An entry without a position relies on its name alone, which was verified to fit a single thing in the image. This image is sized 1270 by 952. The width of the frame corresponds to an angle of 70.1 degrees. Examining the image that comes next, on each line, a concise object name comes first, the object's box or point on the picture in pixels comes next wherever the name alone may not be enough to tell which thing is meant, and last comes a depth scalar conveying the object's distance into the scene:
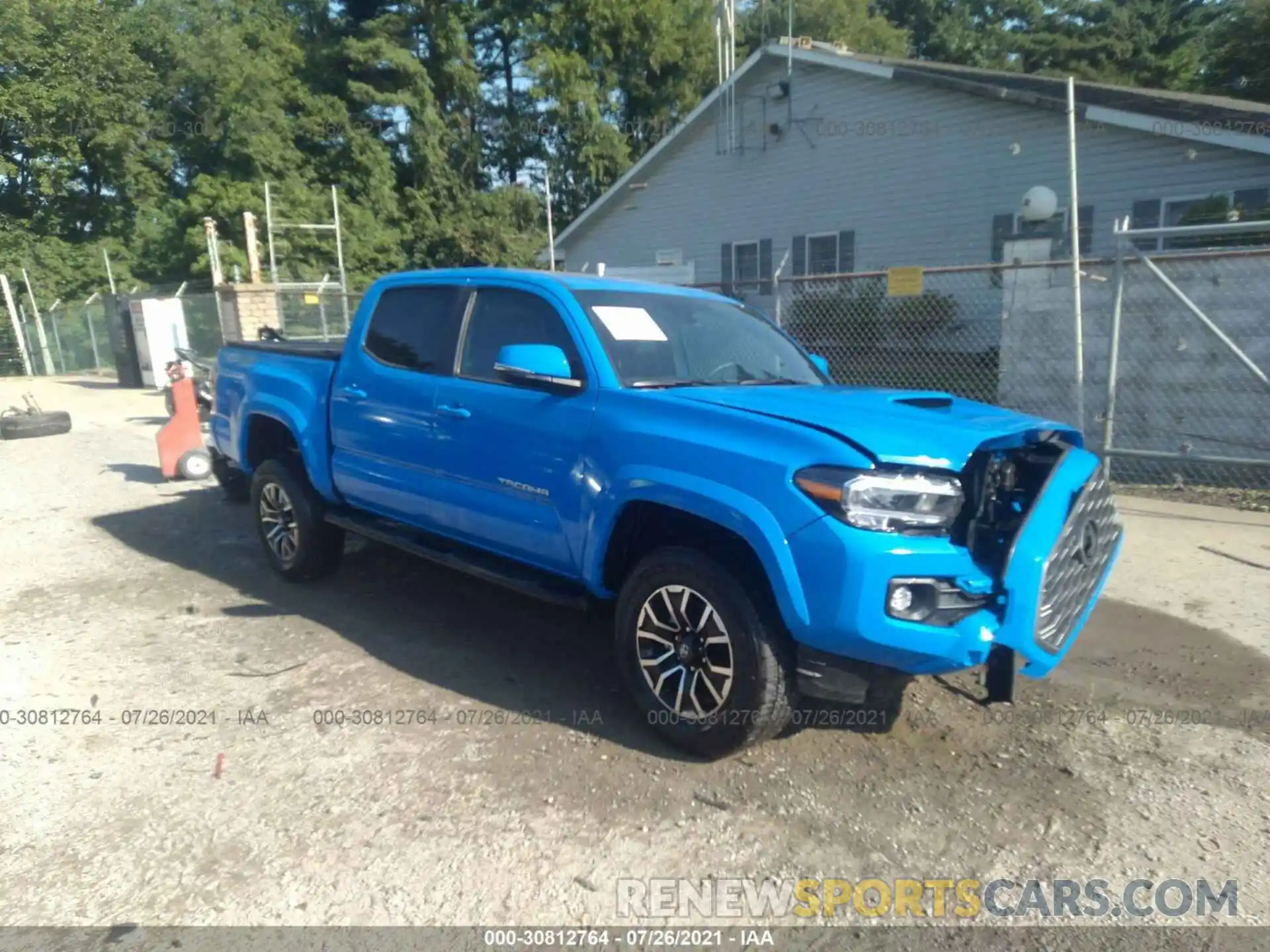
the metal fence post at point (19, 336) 27.75
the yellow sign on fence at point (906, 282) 8.45
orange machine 9.15
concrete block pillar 16.42
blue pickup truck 3.10
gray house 11.87
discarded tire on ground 12.62
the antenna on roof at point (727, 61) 16.92
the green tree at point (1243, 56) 23.89
